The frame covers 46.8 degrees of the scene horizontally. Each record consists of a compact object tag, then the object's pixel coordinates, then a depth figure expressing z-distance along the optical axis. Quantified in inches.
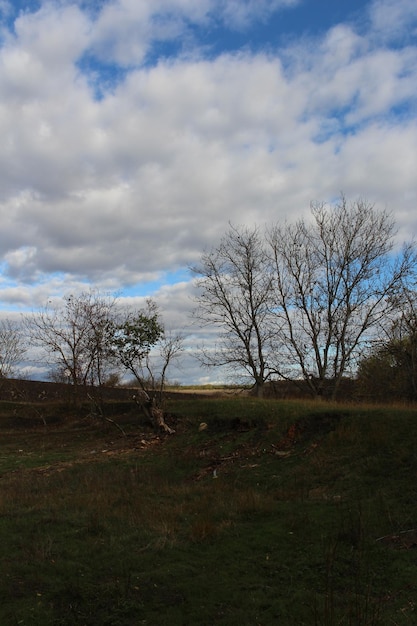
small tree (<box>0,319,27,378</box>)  1422.4
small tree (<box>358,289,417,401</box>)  1057.5
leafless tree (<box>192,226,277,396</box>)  1133.7
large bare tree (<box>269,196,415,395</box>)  1077.1
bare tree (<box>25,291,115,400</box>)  999.0
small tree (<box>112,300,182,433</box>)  837.2
